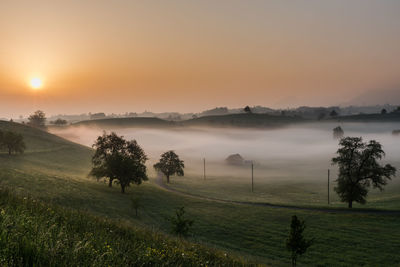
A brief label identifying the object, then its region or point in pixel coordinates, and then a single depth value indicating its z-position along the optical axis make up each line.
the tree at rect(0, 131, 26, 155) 82.06
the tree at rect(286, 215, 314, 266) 23.80
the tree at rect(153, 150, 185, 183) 94.06
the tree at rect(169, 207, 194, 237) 28.50
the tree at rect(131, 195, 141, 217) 42.91
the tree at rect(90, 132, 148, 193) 60.93
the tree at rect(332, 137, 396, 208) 52.97
